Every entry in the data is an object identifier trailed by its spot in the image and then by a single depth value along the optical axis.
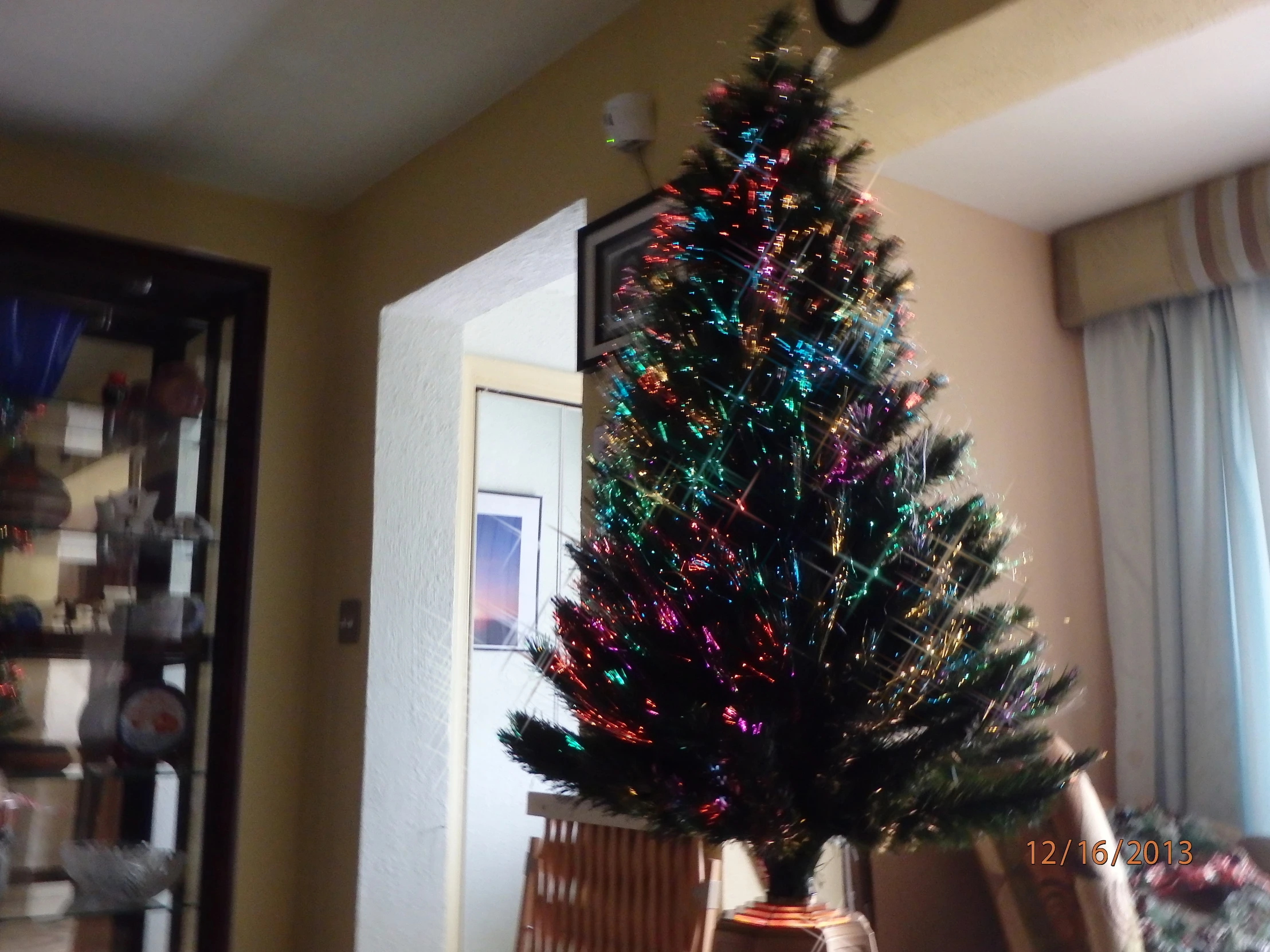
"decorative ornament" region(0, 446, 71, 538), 1.89
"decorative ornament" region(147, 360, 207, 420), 2.07
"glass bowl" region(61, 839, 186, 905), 1.86
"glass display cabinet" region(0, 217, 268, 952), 1.87
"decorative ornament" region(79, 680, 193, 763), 1.93
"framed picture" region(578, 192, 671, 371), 1.66
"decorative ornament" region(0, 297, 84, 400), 1.91
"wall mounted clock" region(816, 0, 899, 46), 1.38
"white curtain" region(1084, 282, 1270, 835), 2.02
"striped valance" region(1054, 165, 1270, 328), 2.04
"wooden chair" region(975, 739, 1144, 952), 1.33
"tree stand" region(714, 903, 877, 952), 0.86
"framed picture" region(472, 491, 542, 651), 2.89
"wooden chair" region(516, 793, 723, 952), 1.30
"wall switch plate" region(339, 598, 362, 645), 2.33
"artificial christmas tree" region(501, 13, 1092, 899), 0.88
